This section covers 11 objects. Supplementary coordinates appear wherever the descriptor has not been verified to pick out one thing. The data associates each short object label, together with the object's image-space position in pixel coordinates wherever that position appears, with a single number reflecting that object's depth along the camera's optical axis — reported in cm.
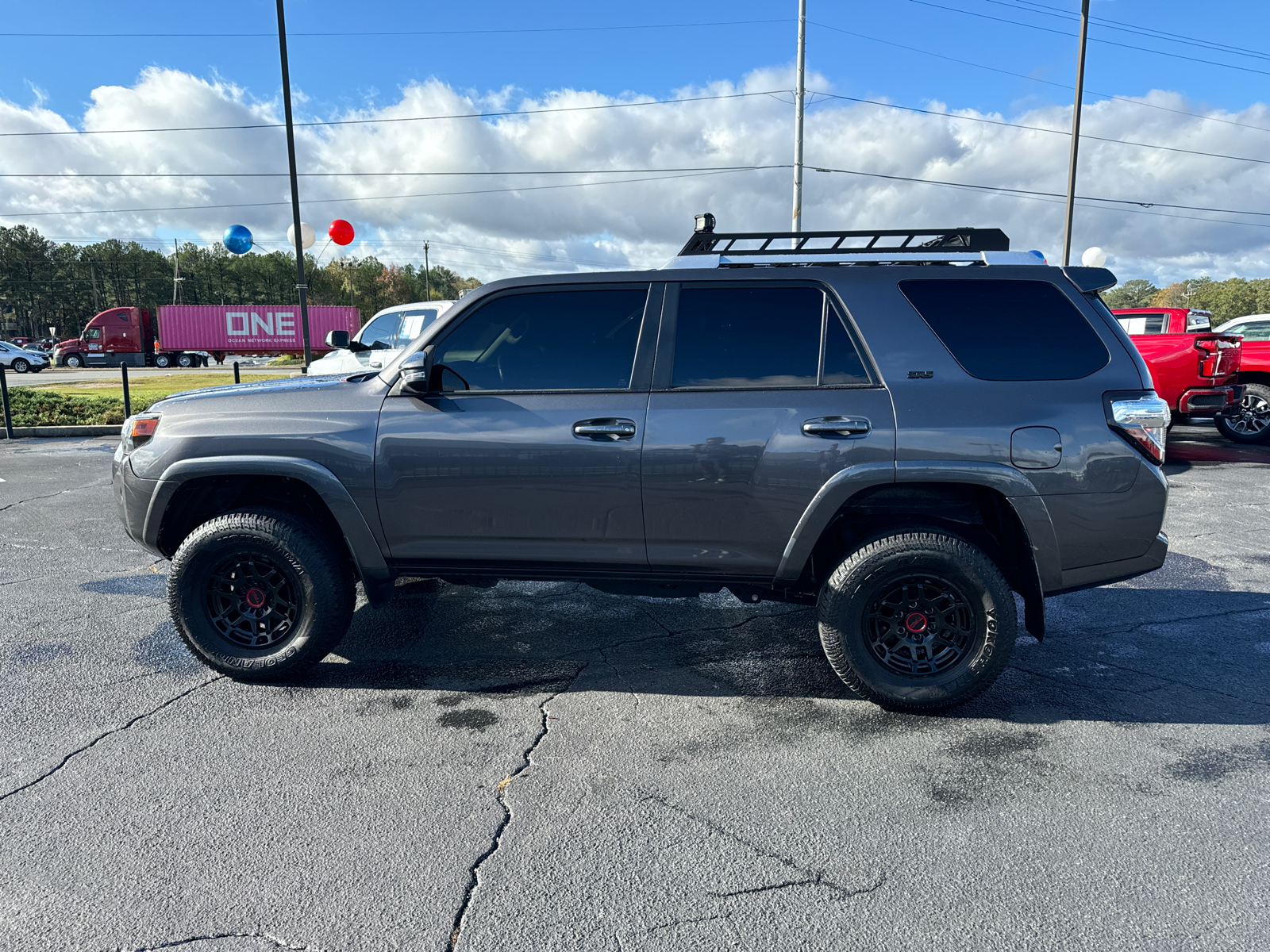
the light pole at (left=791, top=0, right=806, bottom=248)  2316
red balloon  2058
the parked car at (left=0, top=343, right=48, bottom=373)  3512
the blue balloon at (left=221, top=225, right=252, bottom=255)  2495
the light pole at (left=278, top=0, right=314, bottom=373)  1520
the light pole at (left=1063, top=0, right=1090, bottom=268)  2372
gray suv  332
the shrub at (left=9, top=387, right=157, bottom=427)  1374
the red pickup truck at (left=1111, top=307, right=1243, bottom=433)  1043
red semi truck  3844
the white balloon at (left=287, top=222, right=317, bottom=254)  1731
